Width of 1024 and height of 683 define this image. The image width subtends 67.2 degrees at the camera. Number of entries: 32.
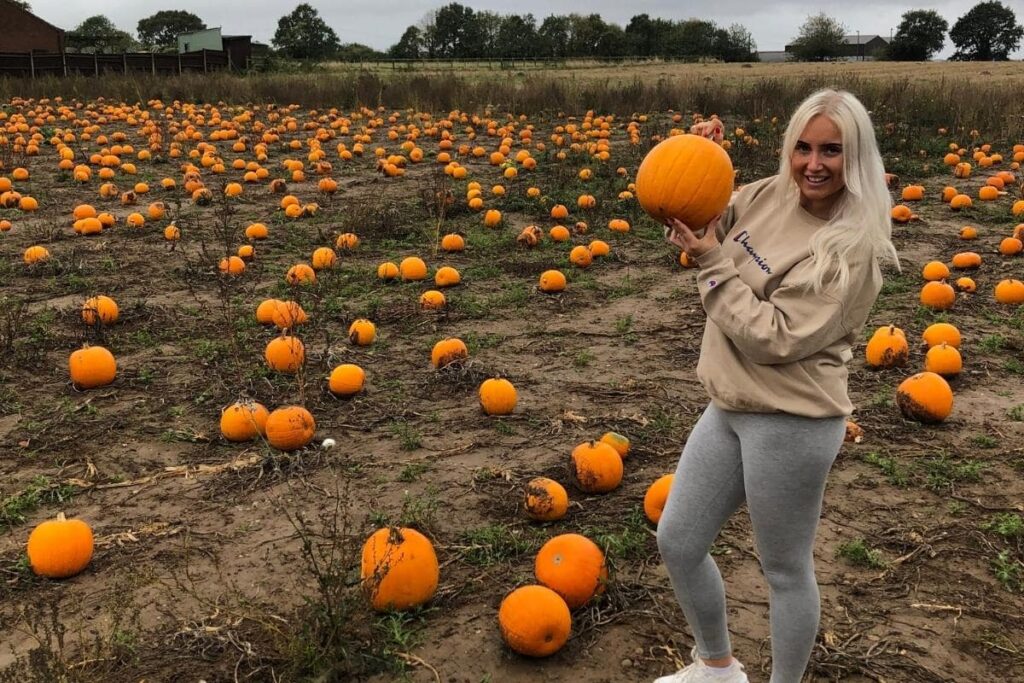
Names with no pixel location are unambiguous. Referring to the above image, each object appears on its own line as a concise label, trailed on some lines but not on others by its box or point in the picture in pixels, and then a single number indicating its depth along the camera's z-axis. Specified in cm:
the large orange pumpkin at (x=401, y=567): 305
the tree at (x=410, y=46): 8512
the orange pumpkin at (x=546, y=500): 374
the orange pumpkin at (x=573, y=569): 312
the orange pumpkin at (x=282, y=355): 538
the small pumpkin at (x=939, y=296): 663
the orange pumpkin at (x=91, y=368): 523
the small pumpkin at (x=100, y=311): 601
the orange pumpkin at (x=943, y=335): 564
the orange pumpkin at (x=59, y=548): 335
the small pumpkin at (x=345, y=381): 516
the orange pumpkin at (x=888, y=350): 549
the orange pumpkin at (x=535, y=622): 287
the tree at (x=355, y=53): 6303
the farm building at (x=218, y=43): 3795
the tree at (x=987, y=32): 9069
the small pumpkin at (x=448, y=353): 554
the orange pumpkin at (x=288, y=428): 441
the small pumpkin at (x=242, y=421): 454
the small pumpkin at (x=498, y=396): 490
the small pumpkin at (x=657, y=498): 370
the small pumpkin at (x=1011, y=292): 670
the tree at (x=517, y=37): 7788
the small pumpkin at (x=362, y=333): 602
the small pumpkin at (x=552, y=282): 731
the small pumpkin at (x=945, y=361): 530
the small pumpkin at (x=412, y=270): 758
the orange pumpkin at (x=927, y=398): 470
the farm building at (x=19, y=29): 4897
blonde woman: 223
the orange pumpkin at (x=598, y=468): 401
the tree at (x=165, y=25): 10481
